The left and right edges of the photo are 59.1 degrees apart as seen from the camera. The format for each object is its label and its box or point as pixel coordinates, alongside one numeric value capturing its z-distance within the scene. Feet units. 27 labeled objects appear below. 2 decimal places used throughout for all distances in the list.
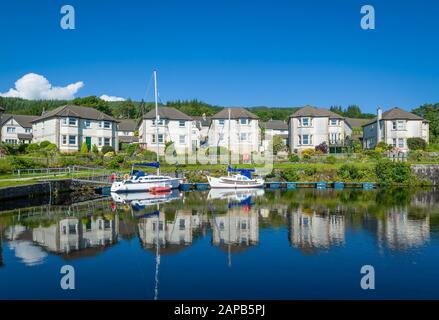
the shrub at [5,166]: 136.25
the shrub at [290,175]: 169.99
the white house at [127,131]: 296.57
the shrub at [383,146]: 195.54
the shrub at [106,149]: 204.72
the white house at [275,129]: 298.82
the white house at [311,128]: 217.15
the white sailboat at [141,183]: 138.82
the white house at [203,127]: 310.74
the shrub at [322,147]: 207.98
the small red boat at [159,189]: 142.31
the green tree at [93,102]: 338.13
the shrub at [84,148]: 192.70
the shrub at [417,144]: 200.23
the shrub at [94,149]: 198.39
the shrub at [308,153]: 190.39
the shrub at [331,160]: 182.78
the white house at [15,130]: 275.18
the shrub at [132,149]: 203.41
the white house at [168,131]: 218.79
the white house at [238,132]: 219.00
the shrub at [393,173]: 163.63
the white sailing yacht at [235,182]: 157.38
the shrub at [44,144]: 195.31
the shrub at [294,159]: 188.44
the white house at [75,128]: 201.98
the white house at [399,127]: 207.41
